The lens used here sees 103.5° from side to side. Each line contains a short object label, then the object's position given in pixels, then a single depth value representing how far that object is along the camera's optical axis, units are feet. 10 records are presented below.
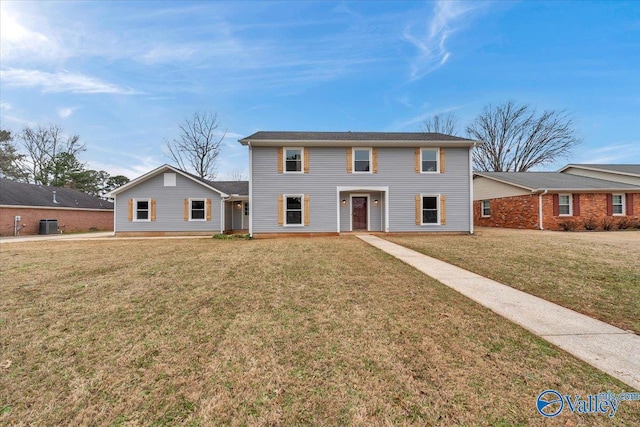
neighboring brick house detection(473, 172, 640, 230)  51.24
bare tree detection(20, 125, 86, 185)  92.48
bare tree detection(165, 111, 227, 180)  81.66
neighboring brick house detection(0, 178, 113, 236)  58.70
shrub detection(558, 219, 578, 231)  50.42
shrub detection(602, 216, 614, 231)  50.46
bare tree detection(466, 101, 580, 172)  90.84
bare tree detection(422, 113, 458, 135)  97.30
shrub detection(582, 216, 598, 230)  50.70
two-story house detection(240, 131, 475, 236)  41.98
